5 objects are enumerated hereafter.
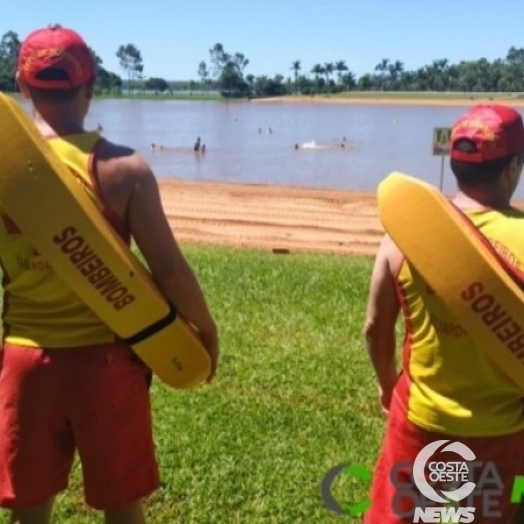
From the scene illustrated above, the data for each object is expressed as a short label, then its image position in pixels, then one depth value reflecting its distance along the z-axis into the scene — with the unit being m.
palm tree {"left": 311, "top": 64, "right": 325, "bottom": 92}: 160.62
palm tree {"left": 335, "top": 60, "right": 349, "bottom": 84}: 162.50
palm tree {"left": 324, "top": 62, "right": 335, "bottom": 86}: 161.62
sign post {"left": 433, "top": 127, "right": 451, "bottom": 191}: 15.50
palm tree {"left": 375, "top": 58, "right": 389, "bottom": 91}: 167.62
